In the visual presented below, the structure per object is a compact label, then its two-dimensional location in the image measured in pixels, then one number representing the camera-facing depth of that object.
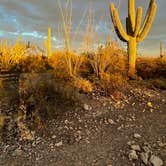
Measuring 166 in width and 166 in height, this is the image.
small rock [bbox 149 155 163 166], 2.60
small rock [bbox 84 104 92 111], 3.78
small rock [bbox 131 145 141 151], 2.85
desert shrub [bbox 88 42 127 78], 5.21
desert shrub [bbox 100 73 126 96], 4.29
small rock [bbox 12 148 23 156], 2.84
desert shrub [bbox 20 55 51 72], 7.44
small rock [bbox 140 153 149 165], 2.65
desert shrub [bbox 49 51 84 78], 5.14
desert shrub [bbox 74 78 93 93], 4.32
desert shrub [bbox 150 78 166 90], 4.97
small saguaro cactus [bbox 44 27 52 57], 10.04
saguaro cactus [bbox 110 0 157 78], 5.79
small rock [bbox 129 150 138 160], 2.71
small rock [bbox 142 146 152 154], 2.80
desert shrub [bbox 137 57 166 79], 6.10
